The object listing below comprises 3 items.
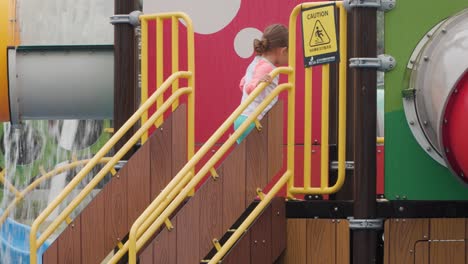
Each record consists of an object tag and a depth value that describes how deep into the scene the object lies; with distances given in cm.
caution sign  1429
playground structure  1365
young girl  1510
